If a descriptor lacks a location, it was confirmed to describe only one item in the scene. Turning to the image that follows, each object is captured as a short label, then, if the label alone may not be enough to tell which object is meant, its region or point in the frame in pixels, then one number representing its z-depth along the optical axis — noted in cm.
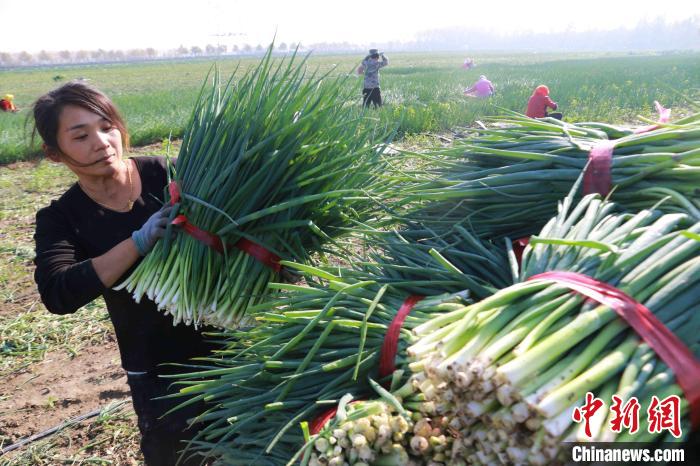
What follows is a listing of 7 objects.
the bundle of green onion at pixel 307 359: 106
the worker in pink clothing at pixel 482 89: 1154
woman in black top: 168
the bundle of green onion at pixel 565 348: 77
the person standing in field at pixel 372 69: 991
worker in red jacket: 606
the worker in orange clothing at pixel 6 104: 1263
